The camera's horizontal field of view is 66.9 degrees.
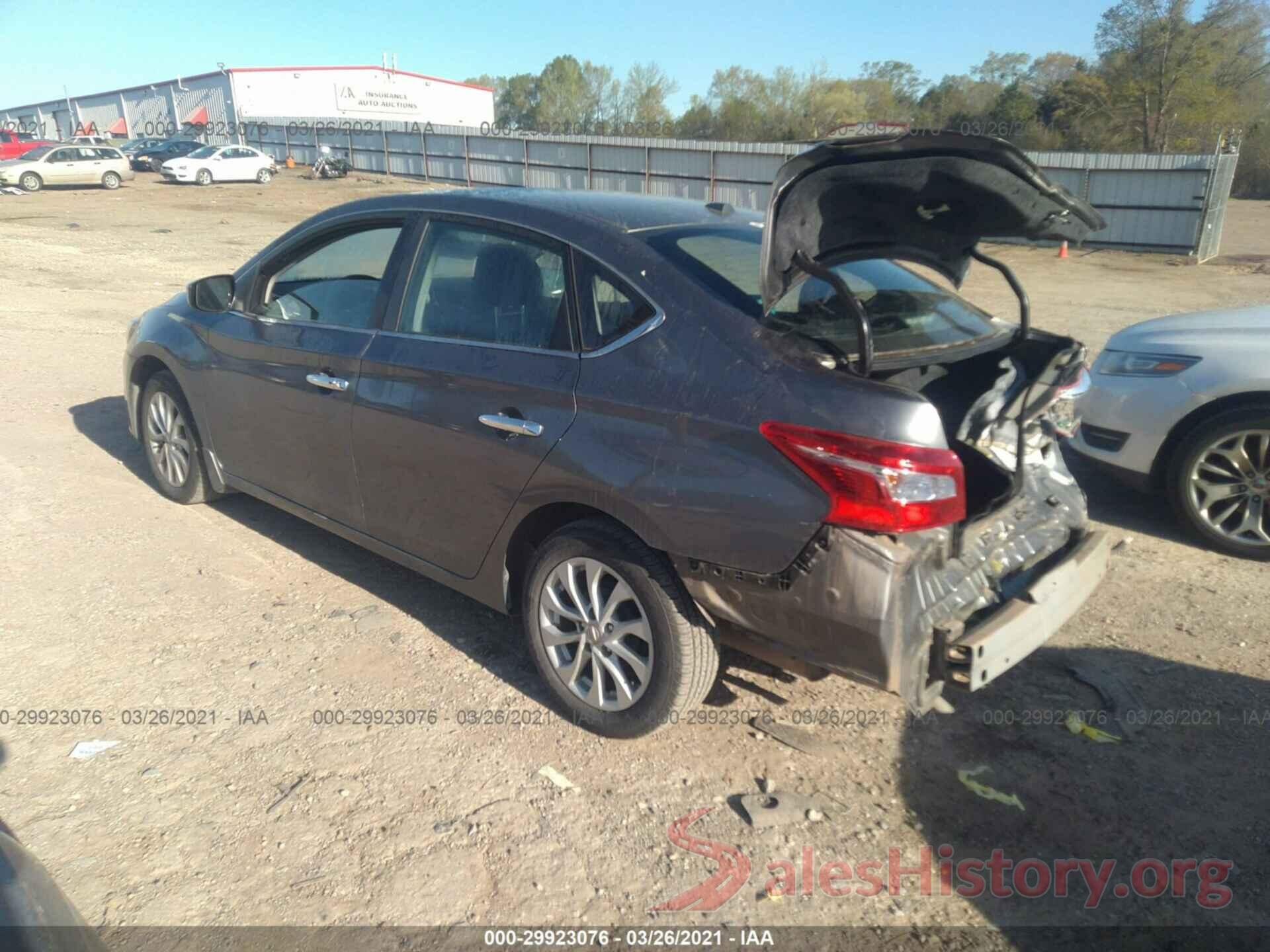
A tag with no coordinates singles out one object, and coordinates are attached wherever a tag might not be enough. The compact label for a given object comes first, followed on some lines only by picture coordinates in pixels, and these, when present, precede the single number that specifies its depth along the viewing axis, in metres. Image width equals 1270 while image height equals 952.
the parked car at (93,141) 50.21
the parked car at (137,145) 46.03
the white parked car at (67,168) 33.00
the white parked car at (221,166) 37.47
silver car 4.75
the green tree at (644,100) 73.19
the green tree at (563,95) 79.62
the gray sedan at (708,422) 2.76
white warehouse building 63.50
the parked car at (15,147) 37.70
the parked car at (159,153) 43.91
